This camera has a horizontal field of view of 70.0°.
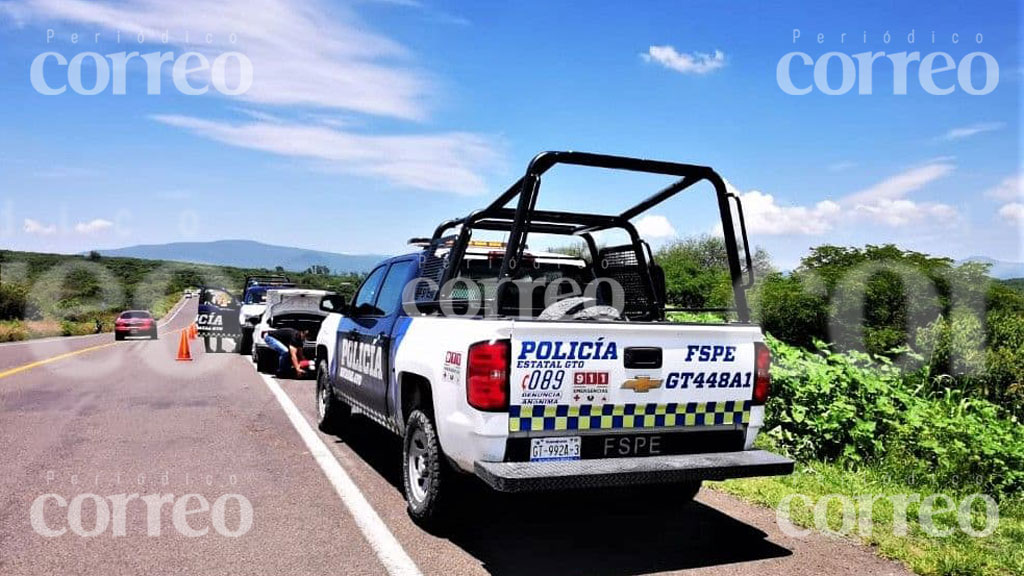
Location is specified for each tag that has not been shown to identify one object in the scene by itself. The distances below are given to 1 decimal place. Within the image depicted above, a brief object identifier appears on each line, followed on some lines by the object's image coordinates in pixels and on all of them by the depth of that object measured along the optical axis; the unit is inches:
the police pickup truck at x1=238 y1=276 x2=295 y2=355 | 820.0
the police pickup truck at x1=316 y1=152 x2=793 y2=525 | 171.0
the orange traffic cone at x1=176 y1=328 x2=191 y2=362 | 775.1
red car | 1352.1
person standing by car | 569.9
